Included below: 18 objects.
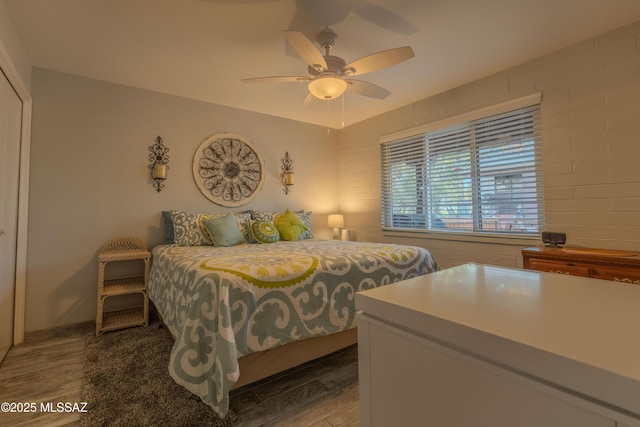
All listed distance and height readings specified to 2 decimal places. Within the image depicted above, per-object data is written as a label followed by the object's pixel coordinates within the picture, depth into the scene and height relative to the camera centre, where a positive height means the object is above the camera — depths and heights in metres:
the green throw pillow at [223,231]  2.90 -0.07
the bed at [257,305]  1.44 -0.48
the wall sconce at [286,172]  4.01 +0.71
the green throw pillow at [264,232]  3.14 -0.10
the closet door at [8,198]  2.09 +0.21
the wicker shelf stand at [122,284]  2.51 -0.56
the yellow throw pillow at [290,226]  3.32 -0.04
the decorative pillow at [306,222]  3.55 +0.01
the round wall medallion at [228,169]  3.40 +0.67
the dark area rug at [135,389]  1.47 -0.98
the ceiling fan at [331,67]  1.84 +1.08
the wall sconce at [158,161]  3.05 +0.68
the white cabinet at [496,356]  0.36 -0.20
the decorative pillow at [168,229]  3.03 -0.05
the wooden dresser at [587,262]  1.80 -0.29
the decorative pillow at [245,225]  3.23 -0.02
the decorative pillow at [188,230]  2.89 -0.06
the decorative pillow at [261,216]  3.39 +0.09
